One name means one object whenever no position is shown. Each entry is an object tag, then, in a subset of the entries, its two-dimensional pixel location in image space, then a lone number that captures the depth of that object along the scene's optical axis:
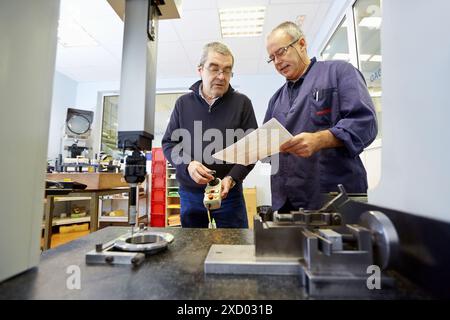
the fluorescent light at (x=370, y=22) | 1.96
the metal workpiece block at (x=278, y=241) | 0.42
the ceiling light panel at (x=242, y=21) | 2.68
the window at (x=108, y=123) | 4.63
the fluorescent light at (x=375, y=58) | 1.82
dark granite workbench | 0.33
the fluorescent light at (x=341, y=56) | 2.51
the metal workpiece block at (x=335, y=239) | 0.36
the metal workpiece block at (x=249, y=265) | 0.40
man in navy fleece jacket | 1.19
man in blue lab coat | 0.89
